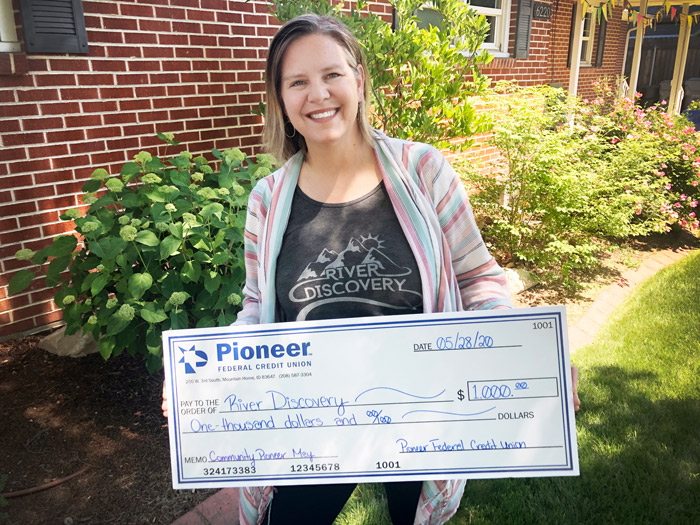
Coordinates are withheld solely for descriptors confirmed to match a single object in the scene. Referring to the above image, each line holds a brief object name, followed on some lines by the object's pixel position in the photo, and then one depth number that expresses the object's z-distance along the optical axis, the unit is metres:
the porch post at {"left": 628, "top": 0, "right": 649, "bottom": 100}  12.67
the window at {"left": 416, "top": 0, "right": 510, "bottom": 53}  8.08
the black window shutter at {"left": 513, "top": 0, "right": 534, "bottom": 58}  8.11
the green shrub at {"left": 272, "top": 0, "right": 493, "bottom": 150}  3.95
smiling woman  1.56
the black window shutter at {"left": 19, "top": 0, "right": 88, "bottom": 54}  3.41
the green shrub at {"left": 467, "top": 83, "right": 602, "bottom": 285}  5.09
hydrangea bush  2.68
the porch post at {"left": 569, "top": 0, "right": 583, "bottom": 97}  9.98
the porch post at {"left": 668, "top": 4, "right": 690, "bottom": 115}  12.71
